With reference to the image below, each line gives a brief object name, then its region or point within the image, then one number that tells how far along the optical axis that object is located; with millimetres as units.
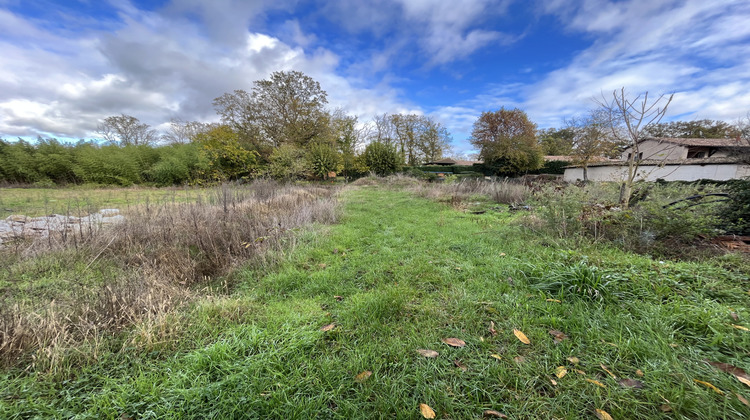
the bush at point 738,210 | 3451
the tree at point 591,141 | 16062
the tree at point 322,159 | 16328
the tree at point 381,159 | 19297
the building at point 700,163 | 14102
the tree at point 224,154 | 14445
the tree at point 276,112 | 19344
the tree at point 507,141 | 21438
